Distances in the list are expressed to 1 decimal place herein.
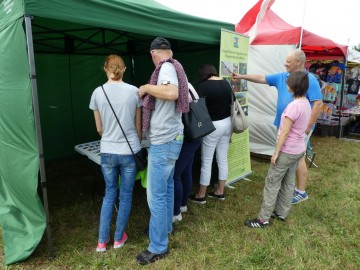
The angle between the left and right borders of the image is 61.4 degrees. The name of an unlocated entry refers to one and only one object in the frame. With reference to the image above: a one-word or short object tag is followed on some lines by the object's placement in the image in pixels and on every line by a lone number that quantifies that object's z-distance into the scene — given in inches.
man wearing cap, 80.3
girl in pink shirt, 100.0
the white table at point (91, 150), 120.3
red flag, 234.5
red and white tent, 198.4
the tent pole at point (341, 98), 278.3
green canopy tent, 82.8
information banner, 138.1
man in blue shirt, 116.3
